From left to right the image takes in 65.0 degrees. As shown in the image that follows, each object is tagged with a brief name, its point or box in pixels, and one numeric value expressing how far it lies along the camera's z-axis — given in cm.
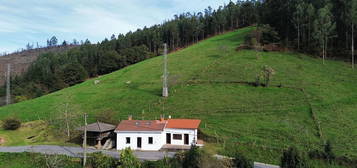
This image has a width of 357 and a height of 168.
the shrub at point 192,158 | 2796
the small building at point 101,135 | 3791
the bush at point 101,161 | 2942
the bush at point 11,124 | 4894
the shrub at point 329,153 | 2988
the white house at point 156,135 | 3688
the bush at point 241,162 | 2758
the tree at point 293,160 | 2662
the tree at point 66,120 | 4436
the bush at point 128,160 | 2791
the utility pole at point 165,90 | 5338
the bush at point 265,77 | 5272
